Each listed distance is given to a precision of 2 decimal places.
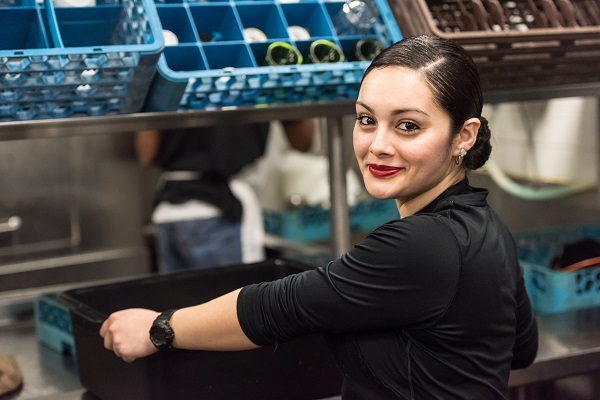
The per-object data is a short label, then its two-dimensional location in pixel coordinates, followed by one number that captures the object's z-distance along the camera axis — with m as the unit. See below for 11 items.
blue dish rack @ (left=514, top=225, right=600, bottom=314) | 2.11
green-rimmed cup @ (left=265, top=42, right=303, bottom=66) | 1.71
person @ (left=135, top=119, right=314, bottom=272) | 3.17
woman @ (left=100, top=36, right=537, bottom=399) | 1.26
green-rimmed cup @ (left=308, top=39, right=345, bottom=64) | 1.74
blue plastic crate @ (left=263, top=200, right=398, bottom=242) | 3.35
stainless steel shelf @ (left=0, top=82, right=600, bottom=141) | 1.57
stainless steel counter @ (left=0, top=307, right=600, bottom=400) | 1.69
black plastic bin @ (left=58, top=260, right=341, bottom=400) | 1.47
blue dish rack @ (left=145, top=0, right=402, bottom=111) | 1.62
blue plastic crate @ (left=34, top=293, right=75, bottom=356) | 1.89
